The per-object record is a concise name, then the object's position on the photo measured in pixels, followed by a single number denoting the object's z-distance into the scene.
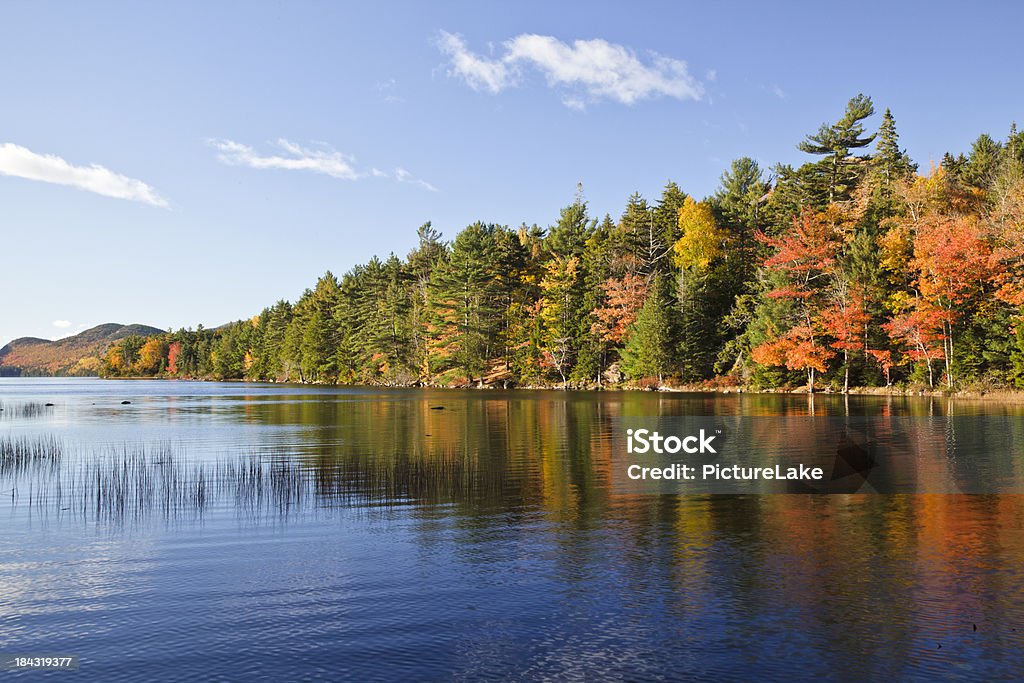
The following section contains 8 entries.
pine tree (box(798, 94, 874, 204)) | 94.44
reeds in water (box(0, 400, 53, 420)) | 54.62
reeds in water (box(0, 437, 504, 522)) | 19.83
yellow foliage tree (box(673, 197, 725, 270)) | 91.94
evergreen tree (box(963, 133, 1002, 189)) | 80.75
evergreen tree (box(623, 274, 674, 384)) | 85.29
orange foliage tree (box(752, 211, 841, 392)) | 72.19
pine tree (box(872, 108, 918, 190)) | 98.50
